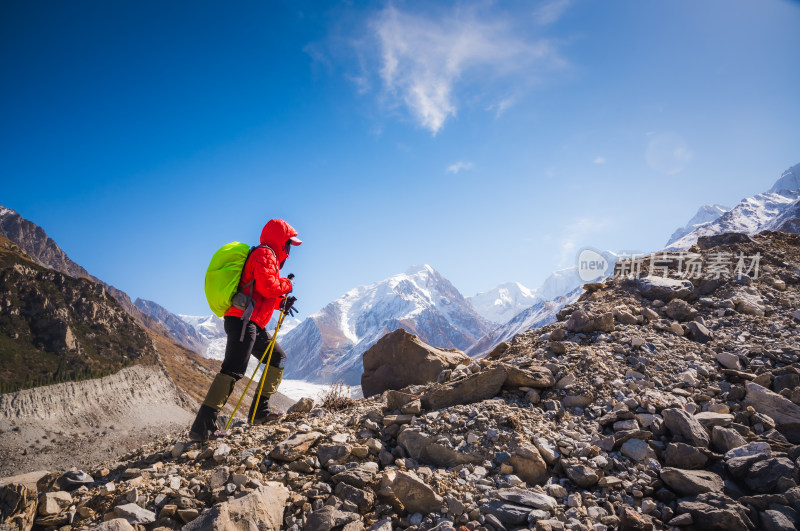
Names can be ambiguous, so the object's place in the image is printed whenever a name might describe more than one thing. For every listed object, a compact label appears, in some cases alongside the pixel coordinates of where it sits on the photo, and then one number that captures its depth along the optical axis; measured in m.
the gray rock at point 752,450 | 4.43
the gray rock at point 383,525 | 3.71
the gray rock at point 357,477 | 4.17
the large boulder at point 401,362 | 10.16
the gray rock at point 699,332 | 7.84
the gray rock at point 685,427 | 4.74
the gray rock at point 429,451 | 4.64
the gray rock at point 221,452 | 4.84
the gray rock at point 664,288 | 9.93
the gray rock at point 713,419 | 5.10
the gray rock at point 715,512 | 3.56
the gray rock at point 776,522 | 3.49
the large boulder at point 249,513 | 3.35
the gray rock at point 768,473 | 4.03
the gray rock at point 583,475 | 4.22
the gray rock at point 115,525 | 3.32
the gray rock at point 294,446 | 4.63
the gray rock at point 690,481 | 4.09
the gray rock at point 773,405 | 5.18
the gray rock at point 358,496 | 3.96
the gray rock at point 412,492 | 3.94
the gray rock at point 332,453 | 4.60
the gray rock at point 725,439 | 4.68
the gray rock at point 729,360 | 6.64
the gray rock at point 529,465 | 4.38
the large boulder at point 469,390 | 6.07
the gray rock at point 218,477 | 4.12
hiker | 6.11
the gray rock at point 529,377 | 6.11
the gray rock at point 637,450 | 4.56
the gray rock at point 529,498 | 3.87
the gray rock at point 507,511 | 3.74
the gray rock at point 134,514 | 3.59
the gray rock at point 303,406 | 7.46
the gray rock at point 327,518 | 3.65
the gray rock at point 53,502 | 3.80
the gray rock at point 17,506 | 3.59
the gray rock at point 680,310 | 8.74
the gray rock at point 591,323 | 8.20
